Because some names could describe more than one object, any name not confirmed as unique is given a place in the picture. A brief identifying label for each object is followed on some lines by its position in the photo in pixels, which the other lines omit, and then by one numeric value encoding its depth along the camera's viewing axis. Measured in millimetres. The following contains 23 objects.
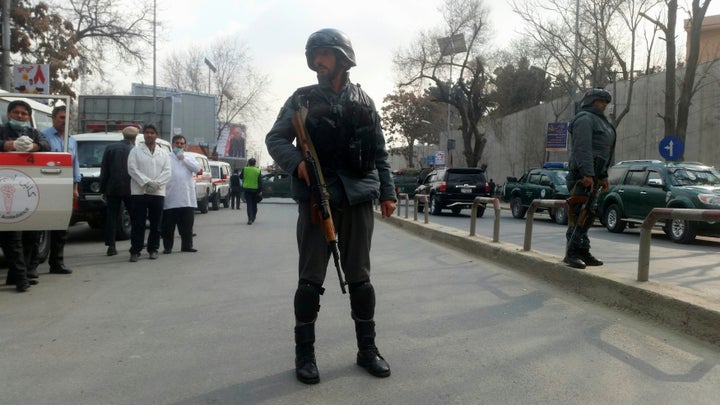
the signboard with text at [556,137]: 29266
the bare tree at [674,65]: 19469
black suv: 20125
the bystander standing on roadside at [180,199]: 9148
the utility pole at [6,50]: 15319
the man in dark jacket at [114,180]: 8711
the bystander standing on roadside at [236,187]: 23703
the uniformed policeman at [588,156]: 5887
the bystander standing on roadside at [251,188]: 15594
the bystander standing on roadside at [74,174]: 6871
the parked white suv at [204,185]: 18688
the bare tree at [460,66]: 34219
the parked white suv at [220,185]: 23231
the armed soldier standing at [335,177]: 3553
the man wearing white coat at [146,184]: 8367
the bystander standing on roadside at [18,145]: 6023
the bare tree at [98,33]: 25203
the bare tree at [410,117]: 61031
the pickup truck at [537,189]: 17703
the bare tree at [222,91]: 54131
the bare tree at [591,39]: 24422
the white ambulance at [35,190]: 5957
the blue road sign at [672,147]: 17516
